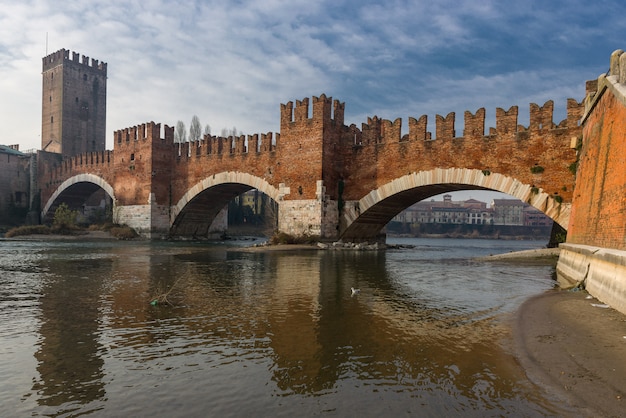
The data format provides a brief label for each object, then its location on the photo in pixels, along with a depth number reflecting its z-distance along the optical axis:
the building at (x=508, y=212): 116.38
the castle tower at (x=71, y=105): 56.19
